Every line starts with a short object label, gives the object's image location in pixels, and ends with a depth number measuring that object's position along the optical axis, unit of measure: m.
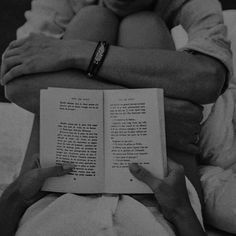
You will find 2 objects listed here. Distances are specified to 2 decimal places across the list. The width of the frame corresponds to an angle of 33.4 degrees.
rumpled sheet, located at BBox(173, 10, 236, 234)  0.99
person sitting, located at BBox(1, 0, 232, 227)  0.97
